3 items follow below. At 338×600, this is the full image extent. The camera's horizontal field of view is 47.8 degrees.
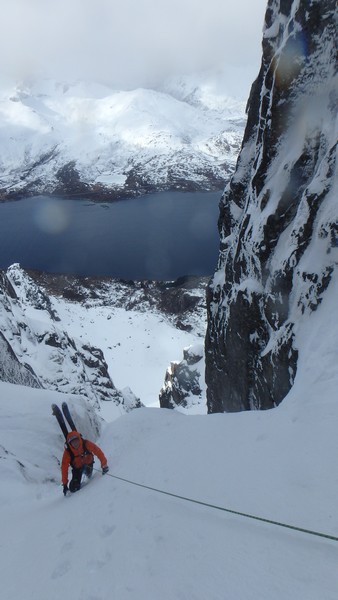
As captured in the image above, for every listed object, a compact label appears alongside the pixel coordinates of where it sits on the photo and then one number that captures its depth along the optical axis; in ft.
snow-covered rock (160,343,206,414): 147.02
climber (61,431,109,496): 31.58
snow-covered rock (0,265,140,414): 106.42
